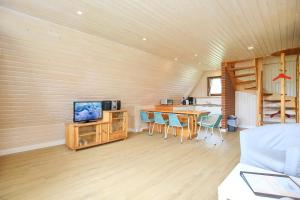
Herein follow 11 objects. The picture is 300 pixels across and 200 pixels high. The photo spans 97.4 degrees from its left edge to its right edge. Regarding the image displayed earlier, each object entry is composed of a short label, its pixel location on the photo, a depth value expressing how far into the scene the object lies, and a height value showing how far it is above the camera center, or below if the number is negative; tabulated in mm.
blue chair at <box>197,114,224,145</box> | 3793 -655
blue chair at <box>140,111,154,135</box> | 4424 -580
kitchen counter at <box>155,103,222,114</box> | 4938 -291
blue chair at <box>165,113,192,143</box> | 3759 -608
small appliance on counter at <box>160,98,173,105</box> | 5238 -35
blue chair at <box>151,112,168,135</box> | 4056 -583
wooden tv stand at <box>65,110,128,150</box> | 3069 -801
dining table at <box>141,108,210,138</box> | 3912 -528
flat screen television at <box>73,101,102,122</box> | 3211 -274
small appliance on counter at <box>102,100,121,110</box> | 3703 -139
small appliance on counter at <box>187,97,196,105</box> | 5957 +8
